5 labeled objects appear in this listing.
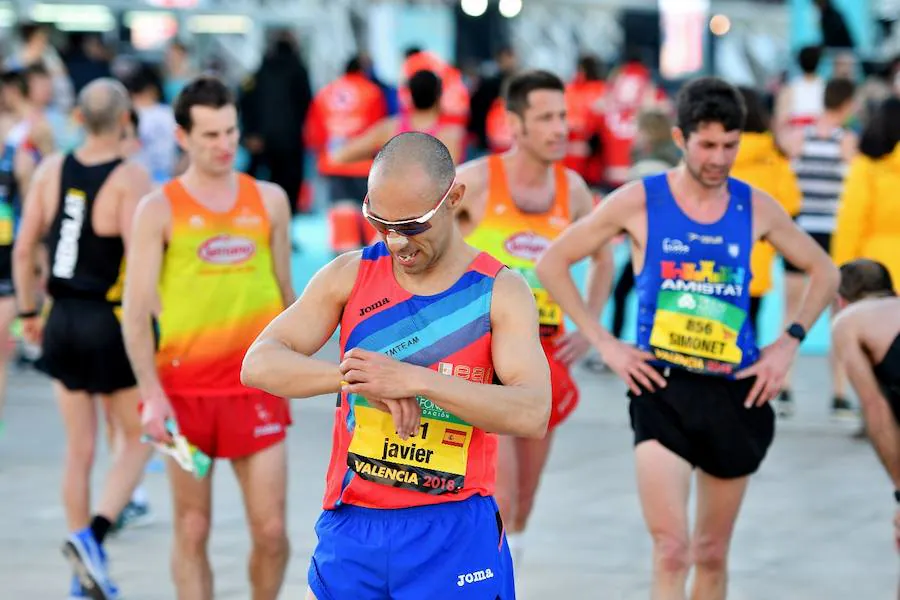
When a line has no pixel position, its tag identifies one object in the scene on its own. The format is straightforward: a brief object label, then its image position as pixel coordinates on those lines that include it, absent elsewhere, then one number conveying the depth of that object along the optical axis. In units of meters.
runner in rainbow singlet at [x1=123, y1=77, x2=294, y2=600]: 10.63
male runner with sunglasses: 6.89
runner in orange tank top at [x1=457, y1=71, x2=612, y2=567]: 11.83
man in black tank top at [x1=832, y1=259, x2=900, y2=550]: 9.98
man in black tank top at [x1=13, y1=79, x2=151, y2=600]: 12.73
